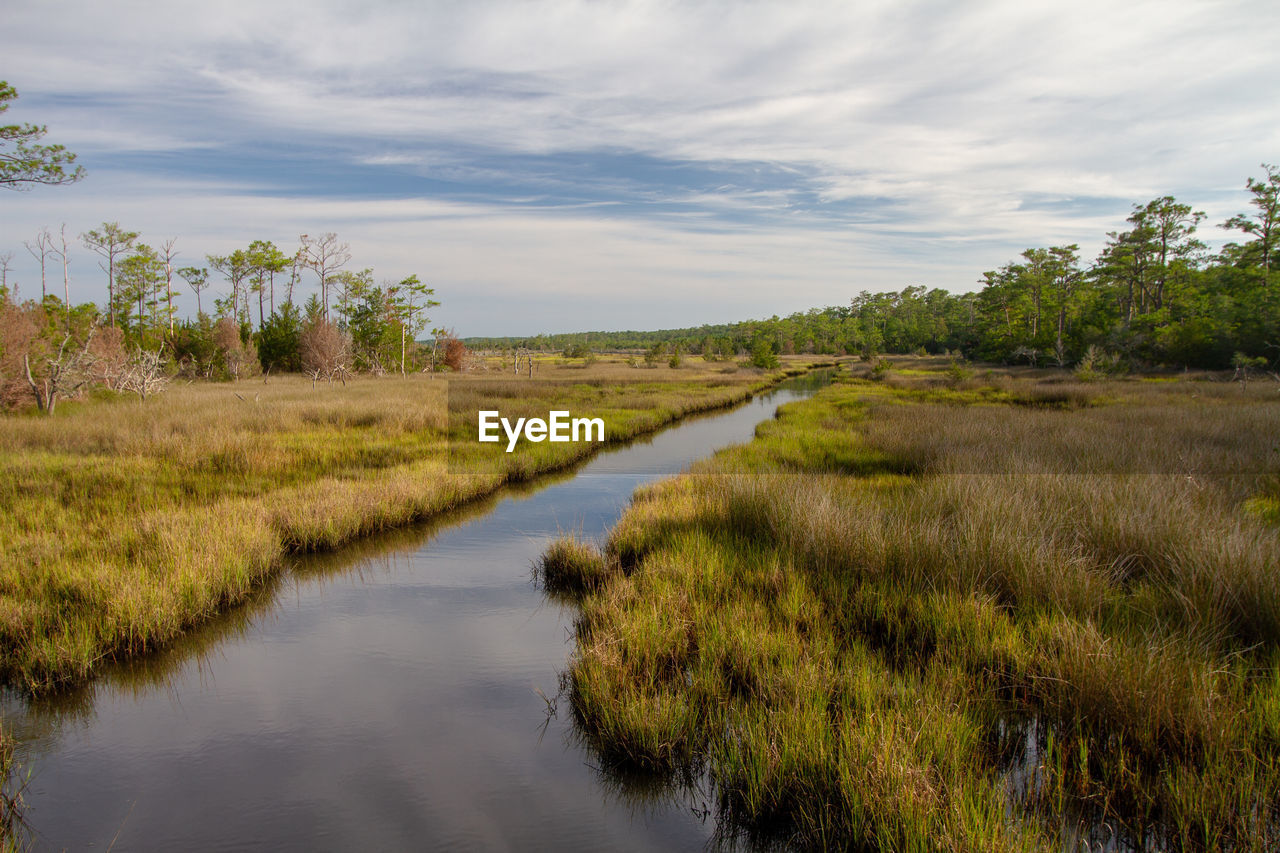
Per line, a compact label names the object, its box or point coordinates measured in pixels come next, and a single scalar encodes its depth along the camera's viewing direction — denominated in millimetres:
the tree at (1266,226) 39000
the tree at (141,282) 43438
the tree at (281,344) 45062
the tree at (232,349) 39031
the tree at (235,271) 51000
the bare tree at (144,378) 22016
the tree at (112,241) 41719
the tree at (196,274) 52125
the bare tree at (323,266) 48469
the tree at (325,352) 37531
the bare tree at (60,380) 18375
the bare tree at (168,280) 45219
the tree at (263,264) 51125
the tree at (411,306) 57125
